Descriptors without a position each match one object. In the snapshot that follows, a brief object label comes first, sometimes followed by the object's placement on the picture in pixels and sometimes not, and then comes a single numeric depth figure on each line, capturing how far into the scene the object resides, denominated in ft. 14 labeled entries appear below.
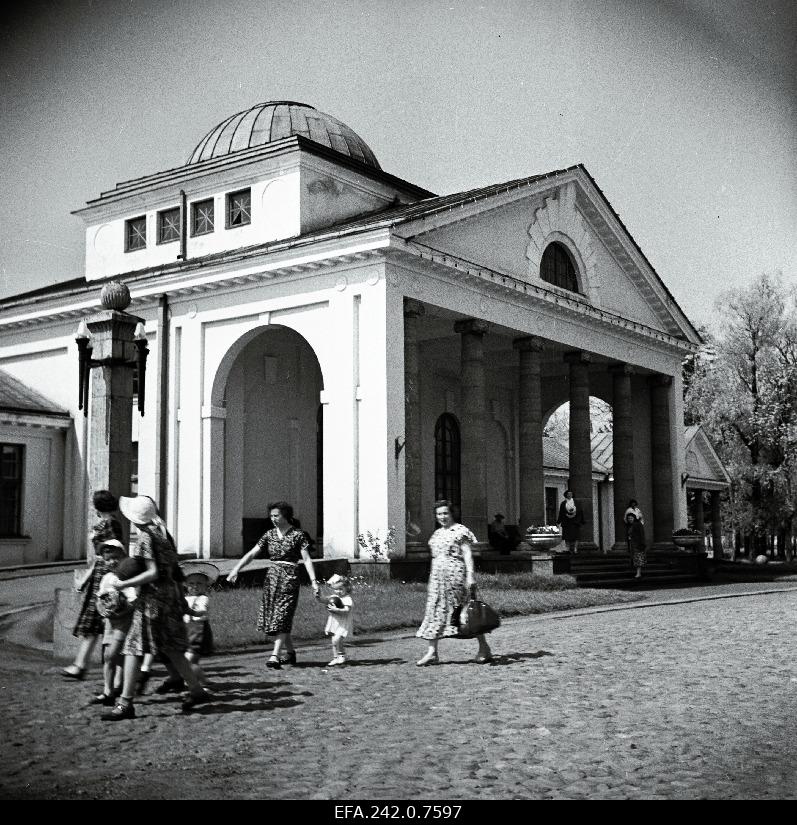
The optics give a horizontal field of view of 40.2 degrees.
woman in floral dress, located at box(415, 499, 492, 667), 37.58
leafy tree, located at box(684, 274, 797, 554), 102.53
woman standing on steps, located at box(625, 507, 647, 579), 87.44
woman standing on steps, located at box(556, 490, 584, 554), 89.45
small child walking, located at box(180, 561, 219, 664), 32.30
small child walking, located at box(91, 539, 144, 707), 28.43
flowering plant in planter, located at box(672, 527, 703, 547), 102.06
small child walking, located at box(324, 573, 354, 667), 37.70
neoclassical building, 74.23
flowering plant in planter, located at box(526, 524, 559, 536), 78.95
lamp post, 38.74
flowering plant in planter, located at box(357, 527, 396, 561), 70.85
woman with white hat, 26.75
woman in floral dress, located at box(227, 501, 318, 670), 35.96
